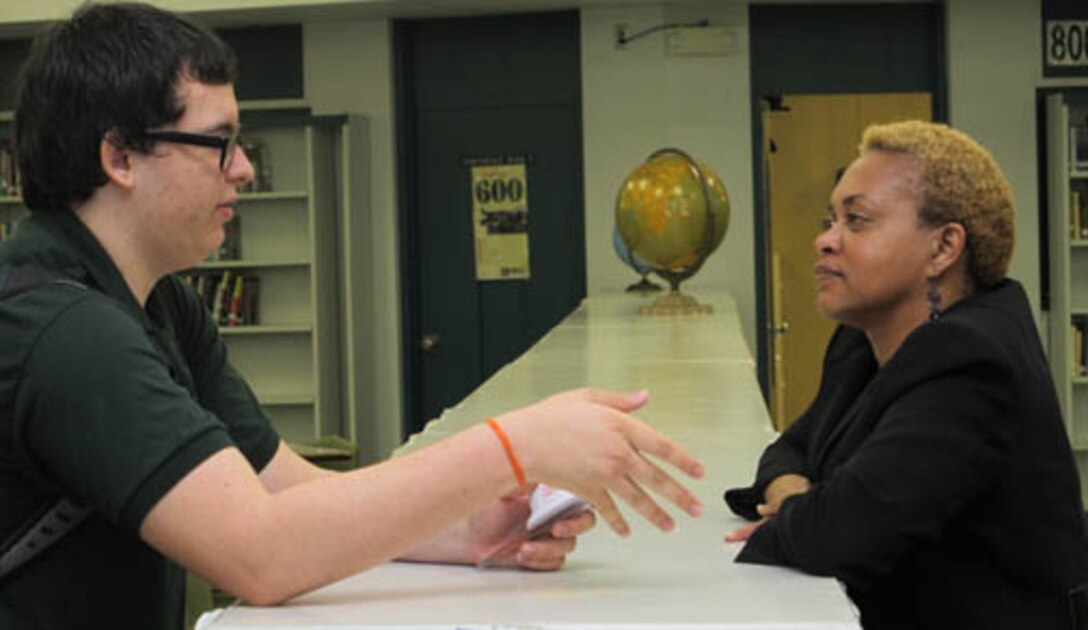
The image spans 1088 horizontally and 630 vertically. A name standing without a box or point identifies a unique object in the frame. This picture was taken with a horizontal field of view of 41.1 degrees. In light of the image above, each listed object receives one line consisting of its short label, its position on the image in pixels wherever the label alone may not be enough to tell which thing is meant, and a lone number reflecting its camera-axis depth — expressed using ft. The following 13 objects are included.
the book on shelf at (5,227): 27.42
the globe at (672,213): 15.21
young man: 3.98
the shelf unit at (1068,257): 24.58
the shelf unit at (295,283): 25.99
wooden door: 25.79
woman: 4.73
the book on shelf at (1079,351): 25.39
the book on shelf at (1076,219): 25.03
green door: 26.37
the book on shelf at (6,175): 27.04
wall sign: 25.36
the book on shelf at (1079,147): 24.80
